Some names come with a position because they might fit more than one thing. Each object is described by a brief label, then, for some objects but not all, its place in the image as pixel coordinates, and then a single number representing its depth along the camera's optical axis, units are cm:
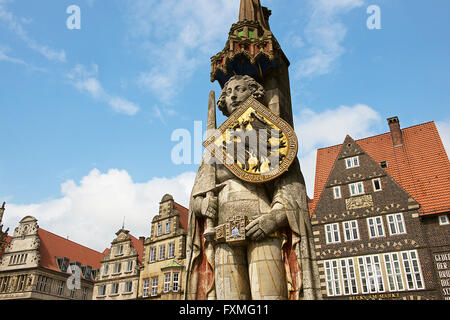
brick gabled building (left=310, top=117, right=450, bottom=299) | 1845
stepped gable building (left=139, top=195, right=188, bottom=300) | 2617
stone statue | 525
